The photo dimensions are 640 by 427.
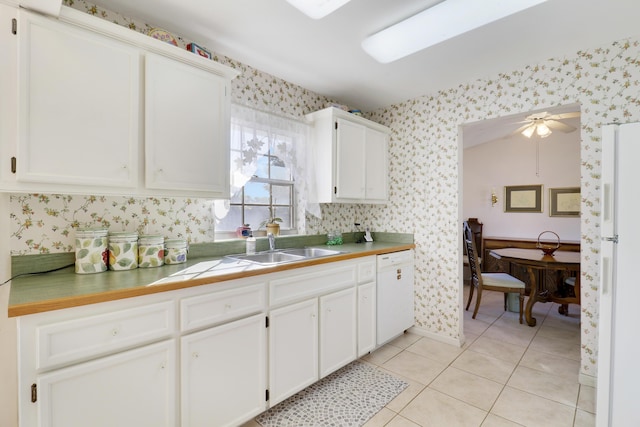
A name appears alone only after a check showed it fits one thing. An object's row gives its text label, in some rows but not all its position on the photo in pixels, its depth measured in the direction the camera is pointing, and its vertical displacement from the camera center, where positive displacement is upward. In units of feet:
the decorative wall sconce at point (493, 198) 18.15 +0.81
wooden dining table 10.21 -1.83
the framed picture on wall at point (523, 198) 16.79 +0.77
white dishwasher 8.86 -2.66
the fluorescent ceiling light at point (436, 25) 5.33 +3.70
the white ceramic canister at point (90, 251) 5.09 -0.73
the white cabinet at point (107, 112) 4.24 +1.62
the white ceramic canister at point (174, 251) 6.12 -0.87
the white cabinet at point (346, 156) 9.08 +1.74
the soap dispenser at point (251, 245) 7.59 -0.92
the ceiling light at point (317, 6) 5.08 +3.55
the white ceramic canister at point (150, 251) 5.73 -0.82
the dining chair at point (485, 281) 11.30 -2.73
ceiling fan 11.51 +3.53
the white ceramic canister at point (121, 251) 5.41 -0.77
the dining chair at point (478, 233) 18.12 -1.34
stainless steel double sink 7.45 -1.21
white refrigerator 4.61 -1.09
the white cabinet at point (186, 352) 3.67 -2.26
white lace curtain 7.52 +1.65
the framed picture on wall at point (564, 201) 15.61 +0.57
